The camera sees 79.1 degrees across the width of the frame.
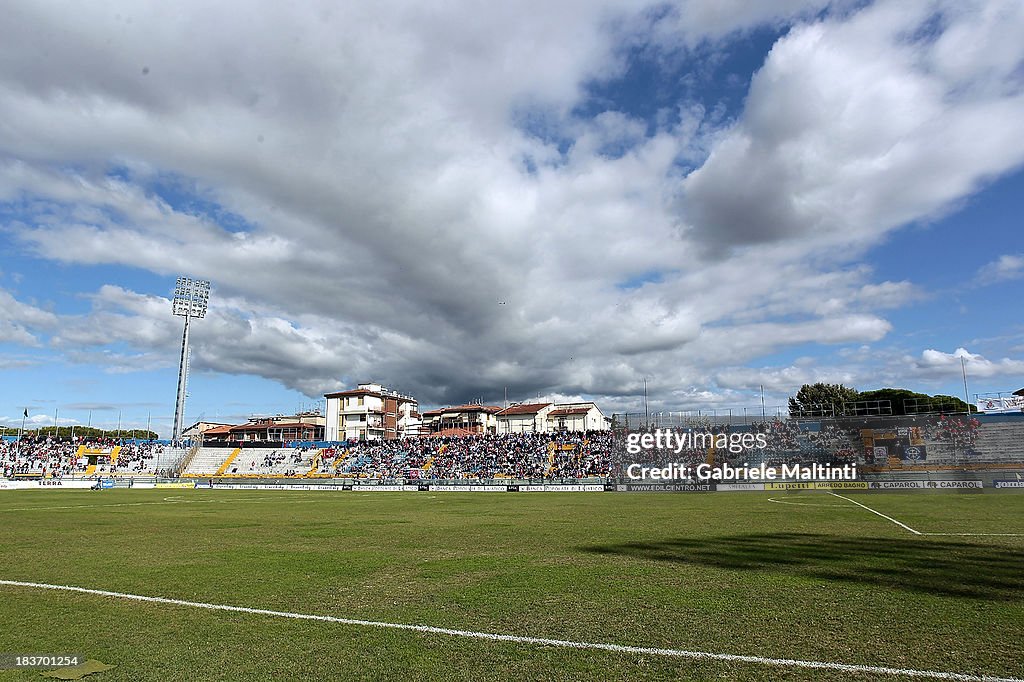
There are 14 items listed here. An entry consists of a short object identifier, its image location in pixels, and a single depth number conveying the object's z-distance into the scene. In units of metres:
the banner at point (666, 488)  44.62
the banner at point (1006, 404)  46.91
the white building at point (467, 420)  114.25
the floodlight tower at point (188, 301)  76.94
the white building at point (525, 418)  110.75
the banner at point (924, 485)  40.62
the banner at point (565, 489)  49.61
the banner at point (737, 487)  44.44
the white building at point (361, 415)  105.56
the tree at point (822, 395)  93.63
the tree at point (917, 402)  79.93
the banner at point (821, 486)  42.10
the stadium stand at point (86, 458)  73.44
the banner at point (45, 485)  55.54
